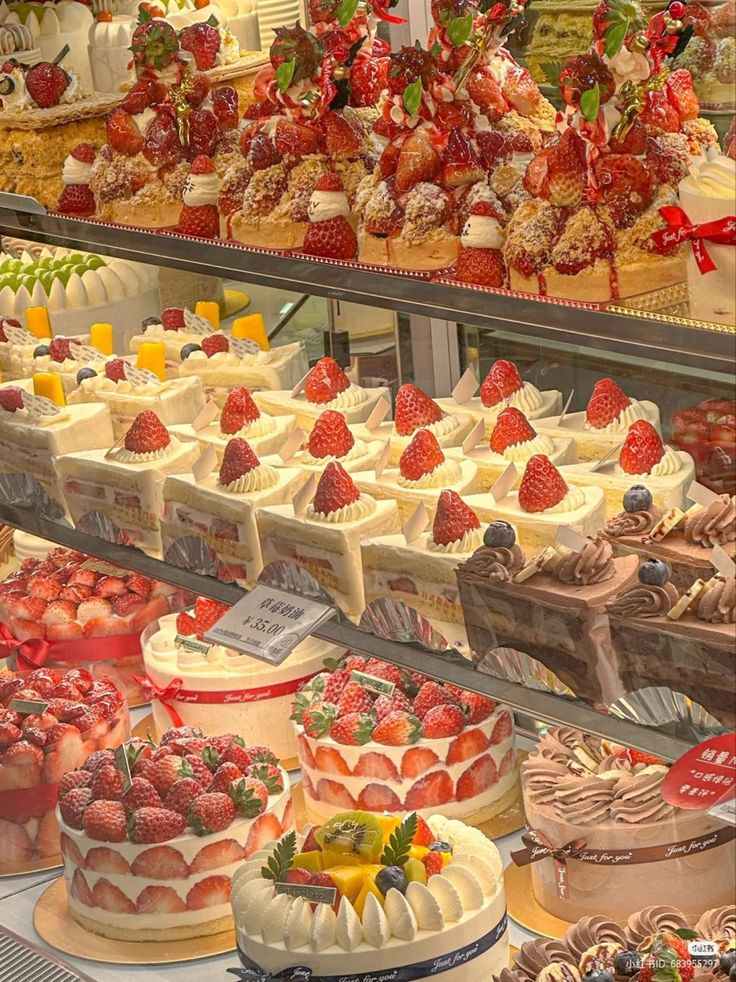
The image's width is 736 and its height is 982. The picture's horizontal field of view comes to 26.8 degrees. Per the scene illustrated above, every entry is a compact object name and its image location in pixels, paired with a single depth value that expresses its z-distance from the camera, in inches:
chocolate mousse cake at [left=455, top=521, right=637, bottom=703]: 75.8
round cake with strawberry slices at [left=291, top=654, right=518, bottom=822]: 109.1
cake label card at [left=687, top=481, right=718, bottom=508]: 75.0
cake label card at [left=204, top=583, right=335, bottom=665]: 83.7
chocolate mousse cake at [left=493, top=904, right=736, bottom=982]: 84.5
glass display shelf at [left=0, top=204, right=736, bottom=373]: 65.4
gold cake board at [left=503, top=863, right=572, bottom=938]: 101.5
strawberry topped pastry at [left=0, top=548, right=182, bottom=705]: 134.4
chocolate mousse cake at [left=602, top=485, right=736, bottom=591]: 75.7
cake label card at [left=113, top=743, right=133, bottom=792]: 109.9
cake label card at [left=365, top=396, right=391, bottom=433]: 101.5
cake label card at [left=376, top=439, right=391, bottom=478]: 93.8
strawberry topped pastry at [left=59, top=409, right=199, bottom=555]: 103.9
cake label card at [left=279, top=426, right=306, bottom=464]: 99.3
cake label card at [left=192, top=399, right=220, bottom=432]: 106.3
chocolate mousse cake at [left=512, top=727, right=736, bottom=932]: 96.8
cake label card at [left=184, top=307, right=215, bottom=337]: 121.1
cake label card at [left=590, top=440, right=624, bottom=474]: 88.3
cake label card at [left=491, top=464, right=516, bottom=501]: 86.7
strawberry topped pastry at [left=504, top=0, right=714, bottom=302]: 70.1
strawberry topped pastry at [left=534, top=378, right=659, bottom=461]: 93.1
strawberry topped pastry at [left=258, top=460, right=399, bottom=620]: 89.9
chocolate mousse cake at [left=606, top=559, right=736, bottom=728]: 70.4
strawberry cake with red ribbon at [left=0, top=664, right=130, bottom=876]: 118.4
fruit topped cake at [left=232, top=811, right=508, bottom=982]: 92.1
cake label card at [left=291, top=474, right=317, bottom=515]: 92.9
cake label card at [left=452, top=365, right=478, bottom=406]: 102.3
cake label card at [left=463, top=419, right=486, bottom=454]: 94.2
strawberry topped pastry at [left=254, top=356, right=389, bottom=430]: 105.3
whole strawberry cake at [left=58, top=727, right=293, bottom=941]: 105.8
